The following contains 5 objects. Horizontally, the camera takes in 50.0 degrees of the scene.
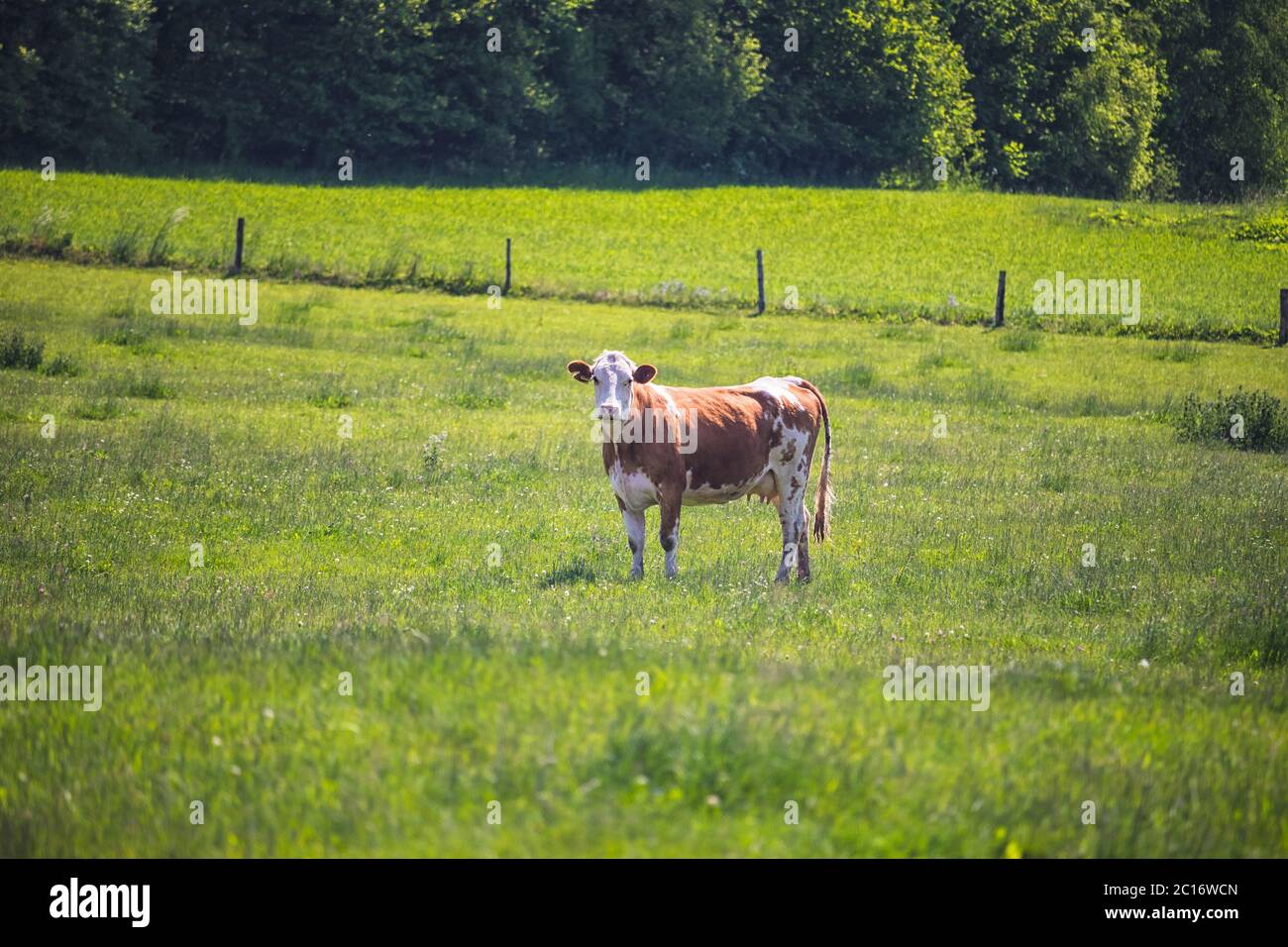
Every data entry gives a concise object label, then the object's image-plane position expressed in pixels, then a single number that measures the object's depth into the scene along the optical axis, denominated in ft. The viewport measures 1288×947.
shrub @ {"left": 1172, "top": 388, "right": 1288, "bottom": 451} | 71.97
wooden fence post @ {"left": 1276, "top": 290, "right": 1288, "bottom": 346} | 108.17
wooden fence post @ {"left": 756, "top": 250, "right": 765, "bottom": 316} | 120.26
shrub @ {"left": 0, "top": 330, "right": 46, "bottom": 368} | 78.12
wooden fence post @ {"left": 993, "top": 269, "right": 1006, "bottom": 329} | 115.53
